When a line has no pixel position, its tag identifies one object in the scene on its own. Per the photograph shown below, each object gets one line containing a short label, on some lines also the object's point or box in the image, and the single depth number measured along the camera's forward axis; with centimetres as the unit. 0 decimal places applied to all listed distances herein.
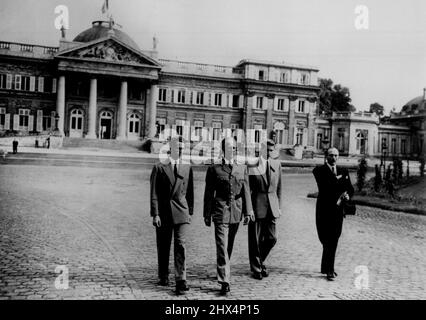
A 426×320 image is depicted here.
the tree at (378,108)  5684
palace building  4419
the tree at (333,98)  6538
